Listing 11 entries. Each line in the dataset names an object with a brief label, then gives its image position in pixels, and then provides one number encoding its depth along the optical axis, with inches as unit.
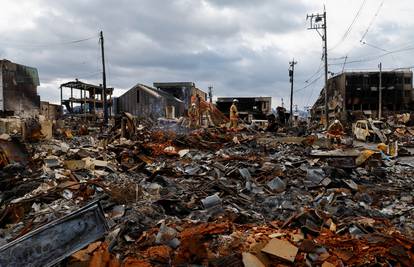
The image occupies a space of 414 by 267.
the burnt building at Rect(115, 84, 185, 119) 1514.5
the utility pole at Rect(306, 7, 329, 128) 1161.4
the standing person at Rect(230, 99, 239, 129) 855.7
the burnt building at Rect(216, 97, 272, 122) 1930.4
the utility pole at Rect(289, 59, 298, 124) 1591.0
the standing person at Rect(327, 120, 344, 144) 830.5
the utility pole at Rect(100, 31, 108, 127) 1041.6
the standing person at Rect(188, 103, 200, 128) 868.9
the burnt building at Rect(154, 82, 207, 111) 1920.5
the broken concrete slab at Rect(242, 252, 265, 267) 171.9
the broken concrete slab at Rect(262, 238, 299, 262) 176.1
